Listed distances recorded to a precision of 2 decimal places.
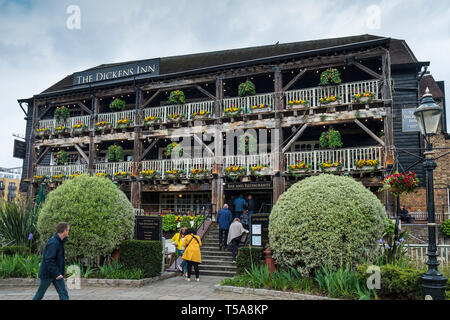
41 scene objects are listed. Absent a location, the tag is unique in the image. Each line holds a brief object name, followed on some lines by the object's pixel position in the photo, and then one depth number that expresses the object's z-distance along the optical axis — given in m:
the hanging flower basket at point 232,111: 17.69
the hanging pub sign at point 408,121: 18.44
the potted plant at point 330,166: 15.33
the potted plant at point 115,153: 20.18
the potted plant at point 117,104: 20.56
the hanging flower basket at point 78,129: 21.31
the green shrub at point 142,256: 10.04
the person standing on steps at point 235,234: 11.21
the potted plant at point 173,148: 18.83
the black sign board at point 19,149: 24.73
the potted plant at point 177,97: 19.17
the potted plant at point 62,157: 21.83
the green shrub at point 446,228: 14.08
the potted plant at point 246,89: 17.62
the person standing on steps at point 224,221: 12.36
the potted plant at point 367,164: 14.87
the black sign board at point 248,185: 16.70
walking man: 5.84
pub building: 16.03
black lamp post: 6.01
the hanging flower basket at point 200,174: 17.88
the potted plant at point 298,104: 16.52
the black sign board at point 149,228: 10.94
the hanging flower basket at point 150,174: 18.94
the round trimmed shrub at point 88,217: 9.93
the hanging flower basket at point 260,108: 17.34
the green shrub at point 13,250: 11.02
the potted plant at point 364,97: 15.51
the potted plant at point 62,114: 21.97
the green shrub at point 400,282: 6.74
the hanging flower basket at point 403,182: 8.55
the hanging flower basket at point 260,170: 16.80
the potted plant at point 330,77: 15.98
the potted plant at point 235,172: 17.14
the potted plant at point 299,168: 15.91
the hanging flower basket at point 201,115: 18.38
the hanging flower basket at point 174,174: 18.33
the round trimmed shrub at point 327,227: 8.02
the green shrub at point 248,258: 9.35
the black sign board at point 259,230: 9.87
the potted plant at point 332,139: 15.43
